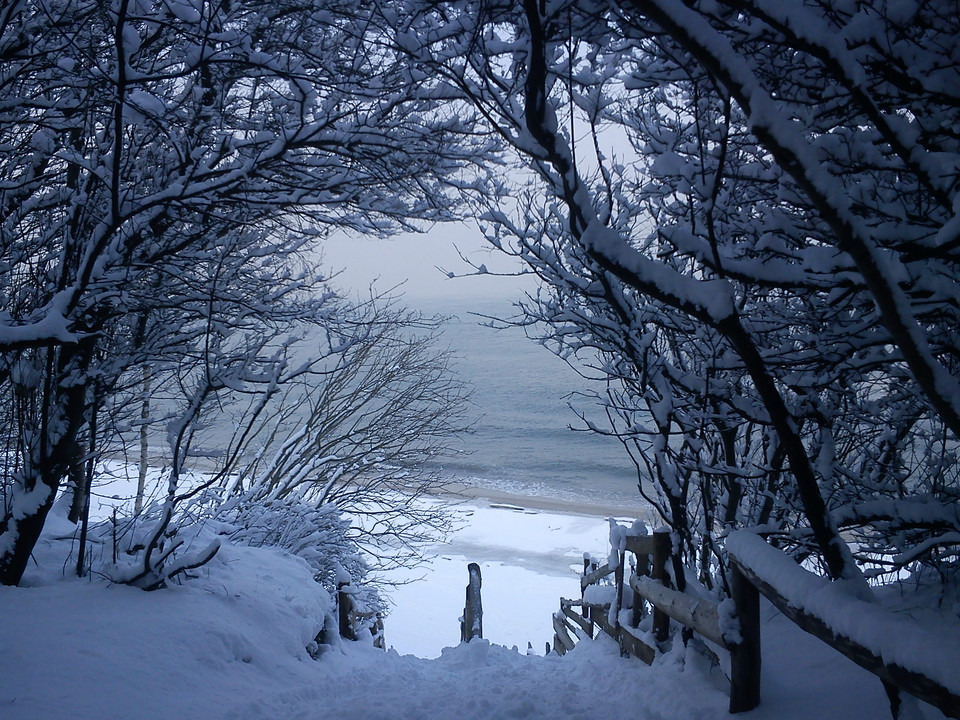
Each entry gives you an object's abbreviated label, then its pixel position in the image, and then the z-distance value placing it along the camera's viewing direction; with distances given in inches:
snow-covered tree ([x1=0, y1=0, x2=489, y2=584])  170.2
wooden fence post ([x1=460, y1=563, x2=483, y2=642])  390.3
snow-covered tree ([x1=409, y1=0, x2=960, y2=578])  84.4
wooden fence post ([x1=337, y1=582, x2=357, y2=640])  361.4
